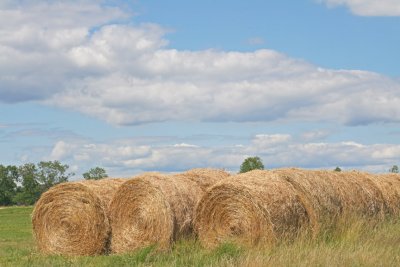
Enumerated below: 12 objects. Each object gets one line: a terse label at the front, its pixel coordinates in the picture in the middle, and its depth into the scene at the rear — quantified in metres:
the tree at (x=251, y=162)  60.06
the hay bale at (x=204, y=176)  14.27
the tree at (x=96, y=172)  84.19
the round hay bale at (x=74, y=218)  13.99
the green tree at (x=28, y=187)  80.25
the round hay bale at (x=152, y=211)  13.00
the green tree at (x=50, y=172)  84.25
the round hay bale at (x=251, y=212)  12.03
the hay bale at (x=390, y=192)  17.20
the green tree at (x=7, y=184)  85.09
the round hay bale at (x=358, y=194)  15.02
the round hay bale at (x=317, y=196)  12.51
